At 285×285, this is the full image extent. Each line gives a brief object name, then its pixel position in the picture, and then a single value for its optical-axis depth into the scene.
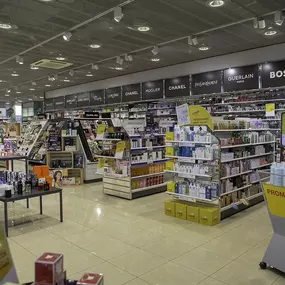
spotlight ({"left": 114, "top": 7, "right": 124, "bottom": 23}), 5.04
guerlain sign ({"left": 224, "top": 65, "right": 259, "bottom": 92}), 7.71
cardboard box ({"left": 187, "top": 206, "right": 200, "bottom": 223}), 5.29
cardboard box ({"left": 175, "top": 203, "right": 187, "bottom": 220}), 5.49
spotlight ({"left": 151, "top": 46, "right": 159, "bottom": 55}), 7.41
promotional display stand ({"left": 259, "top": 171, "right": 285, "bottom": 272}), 3.33
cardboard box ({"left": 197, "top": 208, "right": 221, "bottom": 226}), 5.12
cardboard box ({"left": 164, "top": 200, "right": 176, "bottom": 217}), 5.67
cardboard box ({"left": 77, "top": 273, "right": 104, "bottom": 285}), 1.39
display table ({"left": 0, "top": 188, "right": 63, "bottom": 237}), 4.60
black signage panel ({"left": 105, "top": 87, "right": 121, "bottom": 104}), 11.46
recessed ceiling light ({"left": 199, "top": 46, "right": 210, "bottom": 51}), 7.62
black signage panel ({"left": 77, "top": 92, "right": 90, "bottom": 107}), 13.11
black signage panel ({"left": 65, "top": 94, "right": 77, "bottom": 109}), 13.91
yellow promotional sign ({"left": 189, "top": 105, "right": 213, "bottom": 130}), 5.25
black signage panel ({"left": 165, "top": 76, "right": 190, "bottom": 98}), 9.12
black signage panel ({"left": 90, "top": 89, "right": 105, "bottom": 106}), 12.27
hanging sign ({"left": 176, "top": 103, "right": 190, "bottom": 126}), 5.51
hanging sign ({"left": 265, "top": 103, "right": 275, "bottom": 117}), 7.64
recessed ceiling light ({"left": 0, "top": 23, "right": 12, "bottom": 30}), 5.99
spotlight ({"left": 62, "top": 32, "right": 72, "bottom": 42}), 6.25
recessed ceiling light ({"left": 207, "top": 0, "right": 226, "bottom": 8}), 4.82
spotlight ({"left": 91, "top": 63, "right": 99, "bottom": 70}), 9.59
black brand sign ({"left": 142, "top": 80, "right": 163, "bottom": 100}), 9.88
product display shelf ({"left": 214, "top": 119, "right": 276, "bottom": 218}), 5.58
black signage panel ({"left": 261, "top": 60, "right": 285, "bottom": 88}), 7.21
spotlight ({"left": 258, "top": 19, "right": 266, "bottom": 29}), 5.54
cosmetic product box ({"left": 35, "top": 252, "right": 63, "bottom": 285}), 1.46
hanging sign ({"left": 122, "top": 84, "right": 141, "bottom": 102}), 10.64
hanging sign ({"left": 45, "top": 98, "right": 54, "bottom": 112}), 15.86
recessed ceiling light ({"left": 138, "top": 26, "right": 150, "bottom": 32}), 6.11
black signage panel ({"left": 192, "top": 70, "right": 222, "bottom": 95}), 8.41
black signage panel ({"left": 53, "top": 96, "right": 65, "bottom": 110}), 14.85
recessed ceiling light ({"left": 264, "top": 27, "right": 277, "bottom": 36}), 6.34
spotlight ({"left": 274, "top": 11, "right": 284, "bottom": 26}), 5.27
